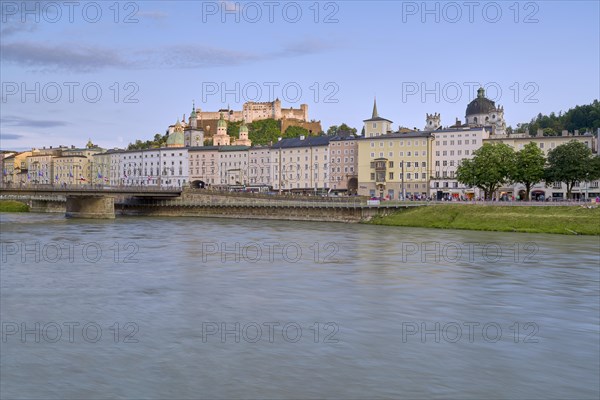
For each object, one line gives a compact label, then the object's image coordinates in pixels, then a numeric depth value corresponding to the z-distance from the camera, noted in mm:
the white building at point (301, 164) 125125
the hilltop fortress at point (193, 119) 193500
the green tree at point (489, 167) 78750
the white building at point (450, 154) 103312
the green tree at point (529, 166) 78750
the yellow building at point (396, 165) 106688
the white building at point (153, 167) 150375
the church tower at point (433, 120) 144500
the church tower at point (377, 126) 114875
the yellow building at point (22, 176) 194875
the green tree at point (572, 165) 77750
